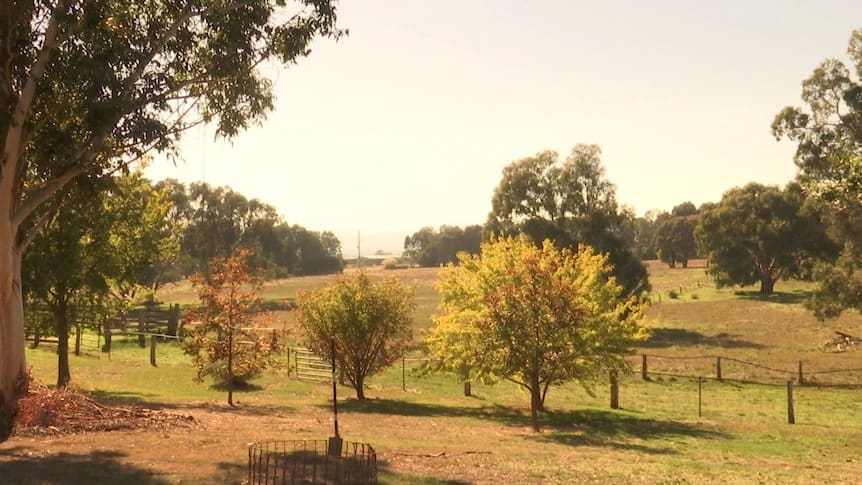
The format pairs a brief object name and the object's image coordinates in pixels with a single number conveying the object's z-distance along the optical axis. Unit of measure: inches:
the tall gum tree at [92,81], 609.9
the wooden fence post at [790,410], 960.9
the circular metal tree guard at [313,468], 447.2
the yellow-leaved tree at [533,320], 836.0
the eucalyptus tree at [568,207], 2201.0
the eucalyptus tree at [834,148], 1437.0
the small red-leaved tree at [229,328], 945.5
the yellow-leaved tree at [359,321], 1051.9
